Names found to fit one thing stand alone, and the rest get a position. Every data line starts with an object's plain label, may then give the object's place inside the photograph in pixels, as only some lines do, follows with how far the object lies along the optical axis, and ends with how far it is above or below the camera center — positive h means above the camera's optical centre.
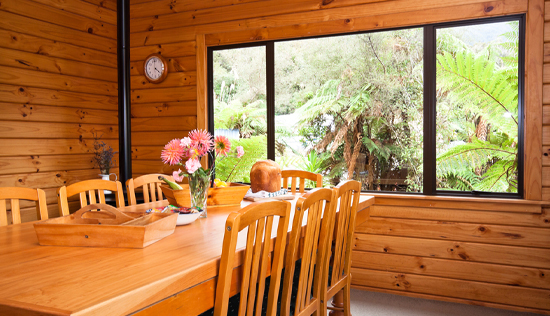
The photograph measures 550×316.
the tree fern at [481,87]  3.01 +0.42
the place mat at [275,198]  2.53 -0.30
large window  3.05 +0.33
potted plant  3.83 -0.08
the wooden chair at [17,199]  1.92 -0.23
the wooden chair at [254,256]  1.18 -0.34
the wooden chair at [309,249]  1.55 -0.41
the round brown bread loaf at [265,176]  2.61 -0.18
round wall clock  4.00 +0.75
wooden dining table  0.93 -0.33
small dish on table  1.78 -0.28
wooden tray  1.40 -0.28
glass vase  1.98 -0.19
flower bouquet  1.89 -0.06
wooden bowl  2.21 -0.26
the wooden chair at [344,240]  1.97 -0.47
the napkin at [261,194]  2.58 -0.29
